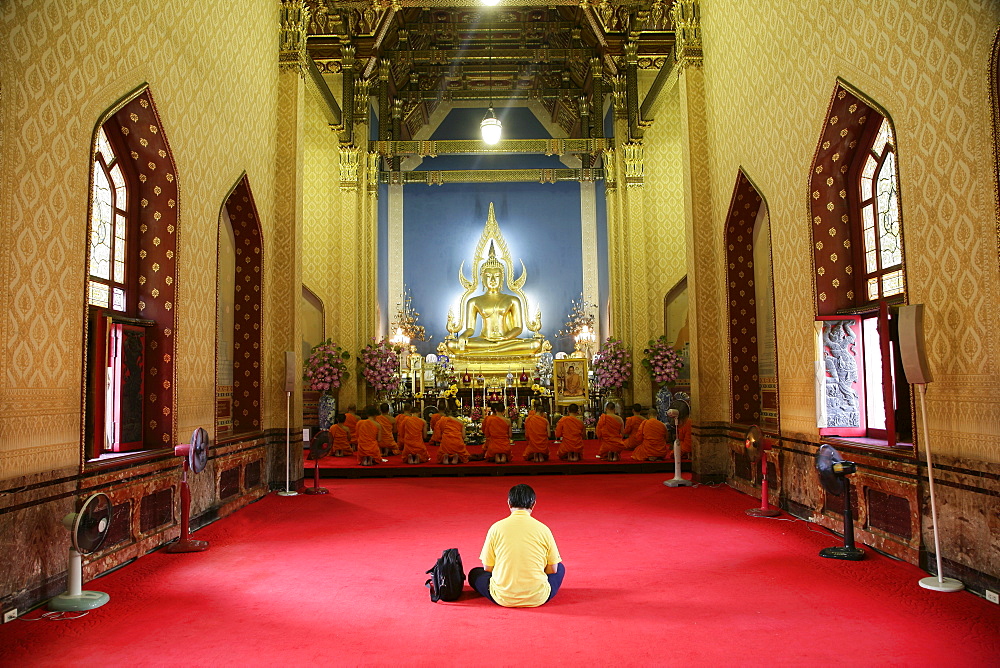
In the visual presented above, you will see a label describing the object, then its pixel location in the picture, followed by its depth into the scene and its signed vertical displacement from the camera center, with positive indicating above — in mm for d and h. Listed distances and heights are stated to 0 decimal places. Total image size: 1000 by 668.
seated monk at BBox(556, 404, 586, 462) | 11055 -730
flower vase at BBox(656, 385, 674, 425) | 13422 -310
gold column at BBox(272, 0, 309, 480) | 8758 +1907
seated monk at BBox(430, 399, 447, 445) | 12086 -651
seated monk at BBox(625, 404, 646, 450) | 11633 -752
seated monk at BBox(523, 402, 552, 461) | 11031 -752
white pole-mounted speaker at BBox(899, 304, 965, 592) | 4402 +119
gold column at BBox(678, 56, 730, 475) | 8883 +1069
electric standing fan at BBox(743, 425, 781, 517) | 6871 -678
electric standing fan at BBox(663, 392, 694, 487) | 8891 -1089
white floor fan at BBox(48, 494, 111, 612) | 4176 -871
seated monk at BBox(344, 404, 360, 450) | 12531 -540
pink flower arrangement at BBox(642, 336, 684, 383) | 13320 +413
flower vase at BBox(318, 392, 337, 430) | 12992 -338
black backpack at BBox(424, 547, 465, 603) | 4305 -1131
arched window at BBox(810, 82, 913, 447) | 5883 +1033
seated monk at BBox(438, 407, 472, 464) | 10961 -801
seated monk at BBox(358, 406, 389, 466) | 10859 -727
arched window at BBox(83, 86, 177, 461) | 5781 +1046
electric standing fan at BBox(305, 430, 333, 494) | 8570 -686
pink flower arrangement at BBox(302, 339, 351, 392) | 12898 +421
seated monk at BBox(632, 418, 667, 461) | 10688 -832
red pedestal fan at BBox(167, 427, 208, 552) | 5738 -575
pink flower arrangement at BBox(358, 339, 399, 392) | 14062 +459
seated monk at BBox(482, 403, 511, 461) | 11133 -740
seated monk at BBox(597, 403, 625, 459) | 11086 -723
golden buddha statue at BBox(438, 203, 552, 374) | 17906 +1666
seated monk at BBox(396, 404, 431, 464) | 11164 -756
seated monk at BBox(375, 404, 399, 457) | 12092 -788
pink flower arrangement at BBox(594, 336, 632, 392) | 14359 +368
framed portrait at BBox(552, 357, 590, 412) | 14562 +113
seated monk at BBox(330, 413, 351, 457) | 12039 -802
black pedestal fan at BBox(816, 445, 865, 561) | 5176 -730
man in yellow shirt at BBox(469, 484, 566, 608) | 4031 -981
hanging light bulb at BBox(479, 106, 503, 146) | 12031 +4348
